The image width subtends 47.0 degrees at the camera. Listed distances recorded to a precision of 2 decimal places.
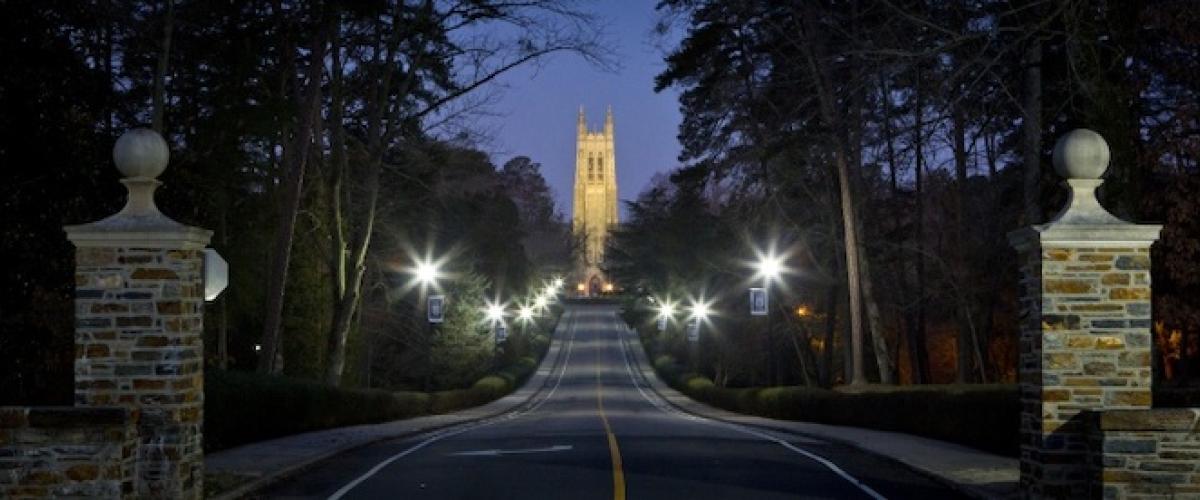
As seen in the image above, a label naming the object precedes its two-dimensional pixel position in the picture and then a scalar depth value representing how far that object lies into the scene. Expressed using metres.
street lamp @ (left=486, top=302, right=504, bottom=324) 67.49
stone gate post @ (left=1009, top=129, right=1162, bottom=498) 11.71
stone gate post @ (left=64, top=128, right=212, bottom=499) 11.70
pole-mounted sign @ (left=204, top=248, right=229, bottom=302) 12.48
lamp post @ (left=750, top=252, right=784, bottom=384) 36.97
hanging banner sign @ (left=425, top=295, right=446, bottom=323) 40.16
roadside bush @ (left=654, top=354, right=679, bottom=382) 74.29
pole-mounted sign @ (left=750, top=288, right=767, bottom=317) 37.38
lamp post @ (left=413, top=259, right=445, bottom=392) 39.09
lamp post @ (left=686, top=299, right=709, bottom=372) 64.06
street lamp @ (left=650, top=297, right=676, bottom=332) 78.06
